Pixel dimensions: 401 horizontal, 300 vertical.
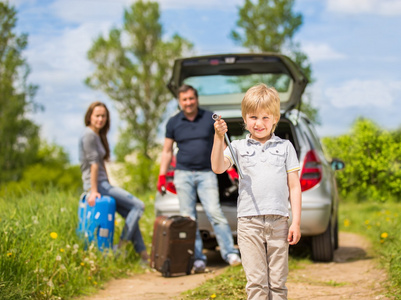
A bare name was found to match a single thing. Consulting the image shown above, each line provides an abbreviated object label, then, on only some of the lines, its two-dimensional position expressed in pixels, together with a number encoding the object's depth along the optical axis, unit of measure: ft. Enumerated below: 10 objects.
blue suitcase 18.40
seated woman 19.10
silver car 18.22
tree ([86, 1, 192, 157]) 109.09
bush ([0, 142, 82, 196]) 90.58
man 18.37
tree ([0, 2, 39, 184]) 89.71
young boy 10.69
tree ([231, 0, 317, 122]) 75.87
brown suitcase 18.06
